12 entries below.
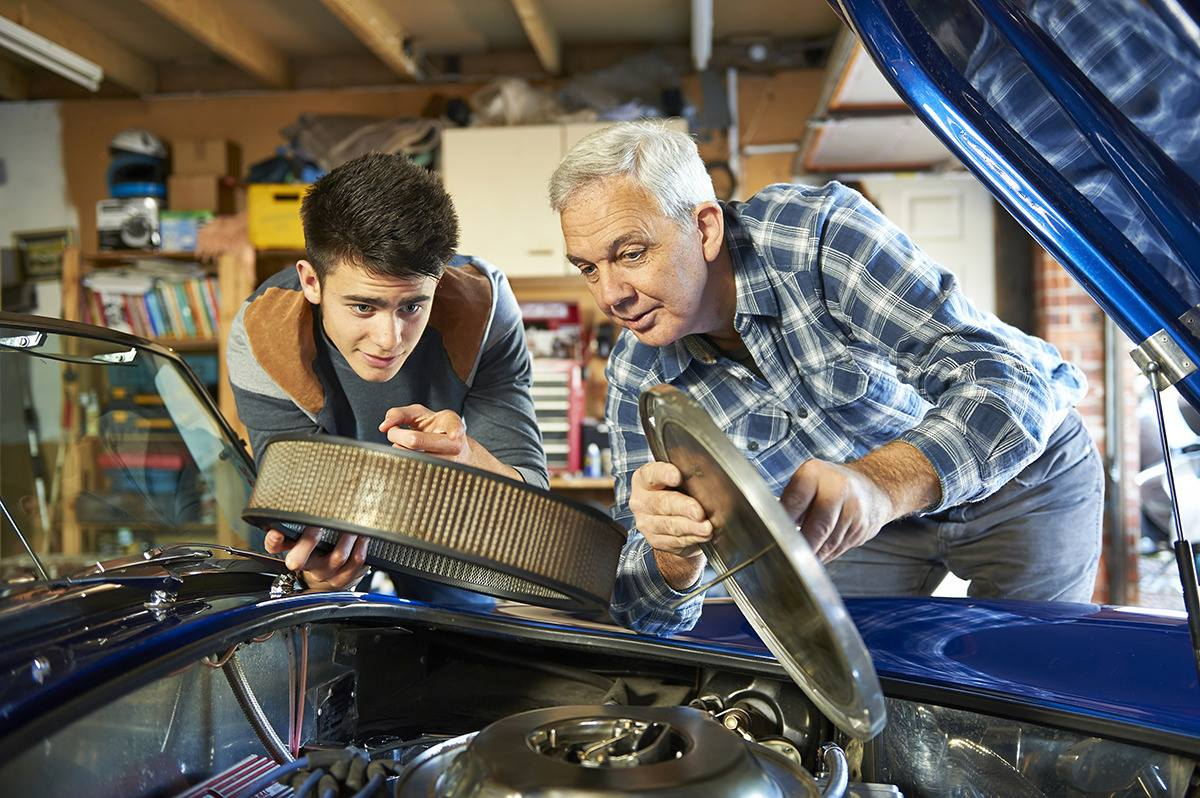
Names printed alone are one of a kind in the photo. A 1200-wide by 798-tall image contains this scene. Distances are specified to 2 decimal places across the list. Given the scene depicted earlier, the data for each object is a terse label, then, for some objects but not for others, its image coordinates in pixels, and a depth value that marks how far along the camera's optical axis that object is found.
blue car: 0.77
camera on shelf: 5.44
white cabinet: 5.16
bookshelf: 5.29
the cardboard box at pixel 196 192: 5.68
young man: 1.69
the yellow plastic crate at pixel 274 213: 5.27
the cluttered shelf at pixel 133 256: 5.45
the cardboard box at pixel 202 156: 5.74
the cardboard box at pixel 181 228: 5.50
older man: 1.29
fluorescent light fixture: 4.29
